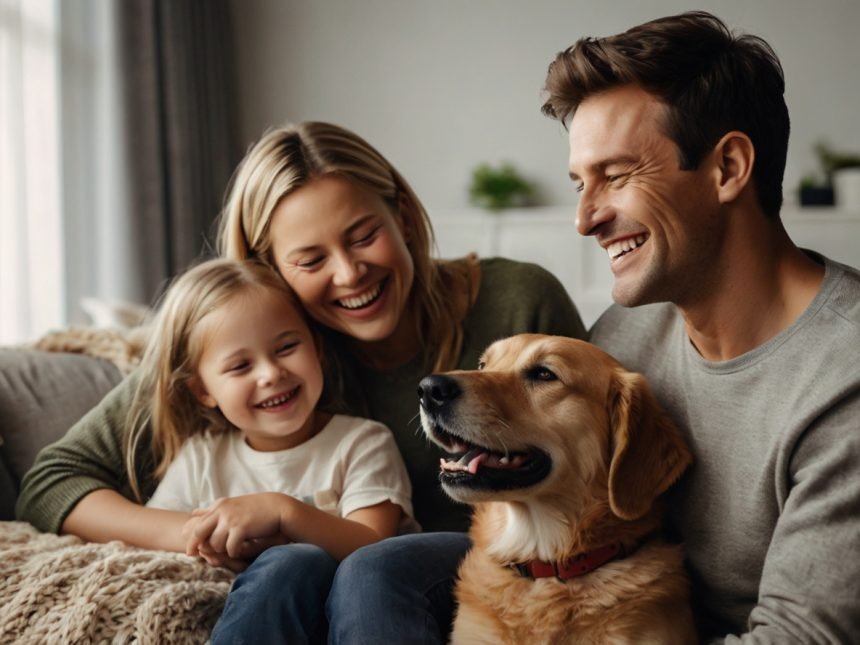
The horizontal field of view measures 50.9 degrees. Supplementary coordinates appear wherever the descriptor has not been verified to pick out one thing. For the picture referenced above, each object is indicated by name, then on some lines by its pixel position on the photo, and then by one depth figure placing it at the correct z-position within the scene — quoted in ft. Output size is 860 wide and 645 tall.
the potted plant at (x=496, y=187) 18.49
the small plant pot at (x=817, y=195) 16.63
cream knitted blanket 4.58
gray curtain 16.37
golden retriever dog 4.66
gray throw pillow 6.94
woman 6.11
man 4.62
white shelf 16.28
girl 6.15
